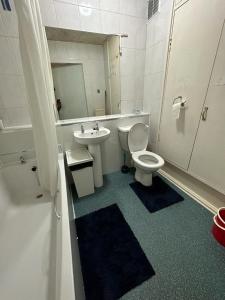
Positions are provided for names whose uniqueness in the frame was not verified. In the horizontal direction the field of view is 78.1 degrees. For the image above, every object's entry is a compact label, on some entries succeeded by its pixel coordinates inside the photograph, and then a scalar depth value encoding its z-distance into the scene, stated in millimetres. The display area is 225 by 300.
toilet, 1875
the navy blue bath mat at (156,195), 1634
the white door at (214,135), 1254
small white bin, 1622
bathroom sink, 1580
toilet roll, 1646
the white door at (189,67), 1257
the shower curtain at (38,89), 980
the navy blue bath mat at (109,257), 988
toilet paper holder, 1622
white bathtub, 873
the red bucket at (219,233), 1160
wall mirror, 1761
